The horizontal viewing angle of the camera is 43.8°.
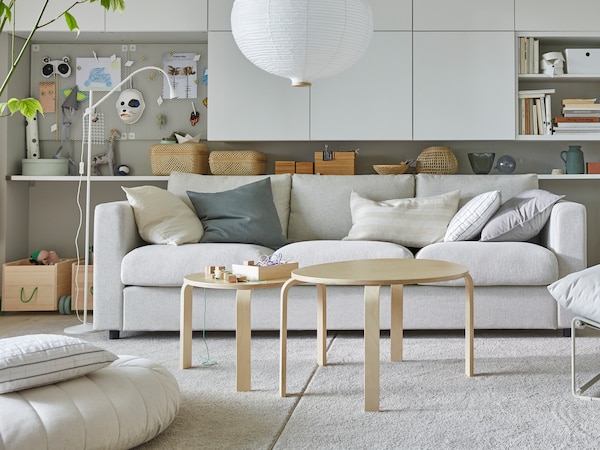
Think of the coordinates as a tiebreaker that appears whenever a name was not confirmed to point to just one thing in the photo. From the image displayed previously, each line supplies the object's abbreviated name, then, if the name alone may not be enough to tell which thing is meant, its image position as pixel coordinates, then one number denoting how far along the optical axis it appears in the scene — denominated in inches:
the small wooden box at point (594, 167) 192.4
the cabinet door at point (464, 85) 188.5
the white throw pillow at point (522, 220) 149.9
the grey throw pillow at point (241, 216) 162.9
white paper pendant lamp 128.9
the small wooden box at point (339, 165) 192.1
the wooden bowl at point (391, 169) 189.6
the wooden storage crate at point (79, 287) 179.6
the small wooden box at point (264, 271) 114.6
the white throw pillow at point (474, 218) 152.6
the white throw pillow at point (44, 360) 76.2
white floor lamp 159.5
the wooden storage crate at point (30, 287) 181.6
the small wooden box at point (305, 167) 194.2
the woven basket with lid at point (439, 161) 191.3
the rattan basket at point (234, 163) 190.9
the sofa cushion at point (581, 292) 102.1
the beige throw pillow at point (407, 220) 161.2
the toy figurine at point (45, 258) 190.2
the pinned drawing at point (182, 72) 205.9
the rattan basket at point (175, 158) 191.6
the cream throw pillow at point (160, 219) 155.2
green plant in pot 54.0
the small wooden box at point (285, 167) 194.1
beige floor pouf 72.3
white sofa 144.9
